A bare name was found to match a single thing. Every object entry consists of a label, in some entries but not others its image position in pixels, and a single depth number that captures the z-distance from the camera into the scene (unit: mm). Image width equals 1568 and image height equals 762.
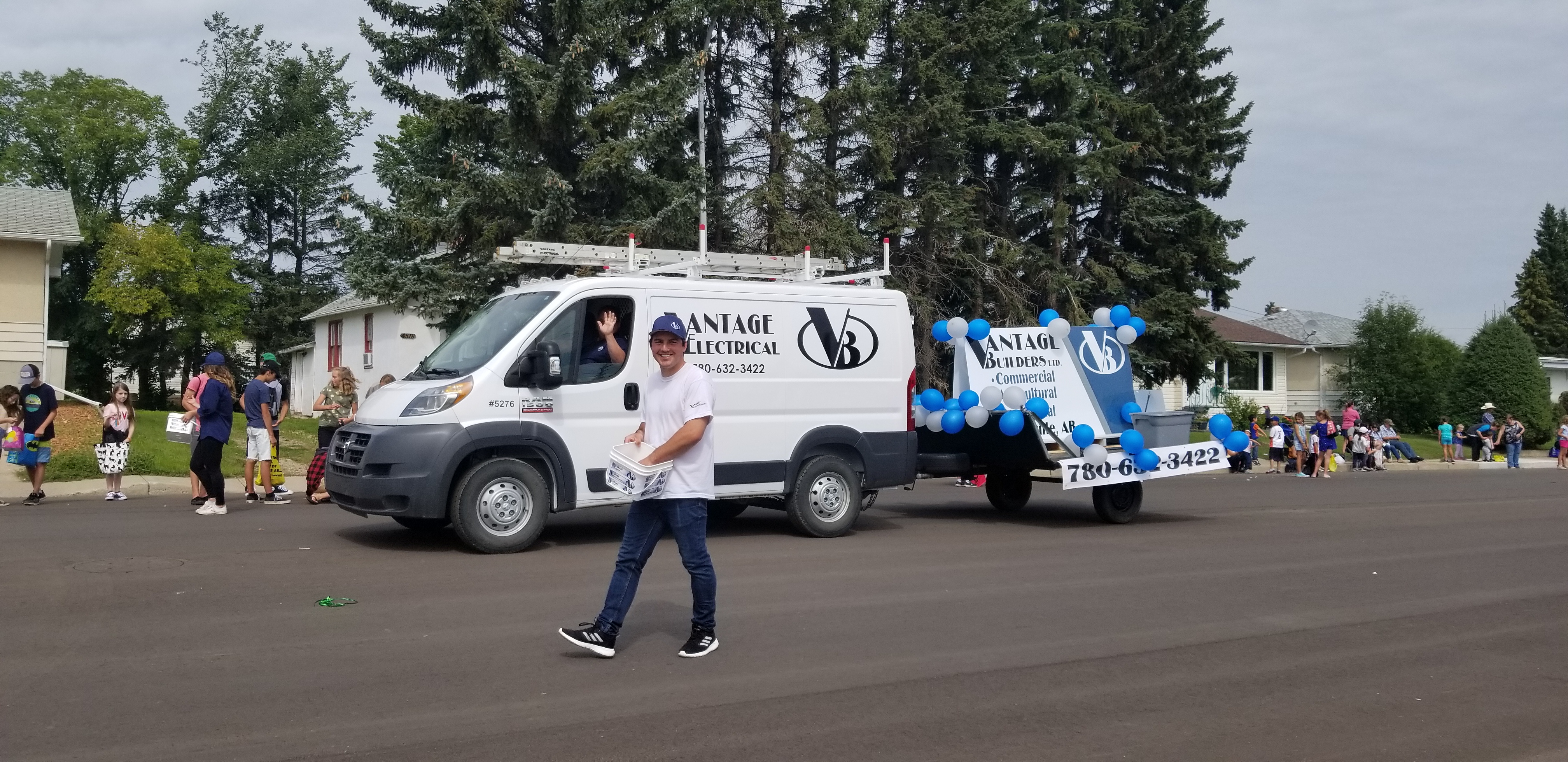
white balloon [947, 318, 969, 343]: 13258
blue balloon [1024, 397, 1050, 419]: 12977
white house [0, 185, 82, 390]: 27844
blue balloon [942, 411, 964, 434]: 12836
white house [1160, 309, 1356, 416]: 51906
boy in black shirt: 14180
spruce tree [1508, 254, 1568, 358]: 74125
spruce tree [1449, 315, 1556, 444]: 42156
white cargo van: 9953
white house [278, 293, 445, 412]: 37781
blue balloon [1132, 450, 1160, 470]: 13078
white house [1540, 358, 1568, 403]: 56634
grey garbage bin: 13430
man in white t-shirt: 6449
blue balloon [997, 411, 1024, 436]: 12625
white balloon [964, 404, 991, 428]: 12695
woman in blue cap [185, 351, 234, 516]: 13047
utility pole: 24703
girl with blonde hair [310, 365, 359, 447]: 13781
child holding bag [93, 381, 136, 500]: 14273
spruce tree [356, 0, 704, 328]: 23391
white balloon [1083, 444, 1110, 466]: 12797
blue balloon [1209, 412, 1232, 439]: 13602
